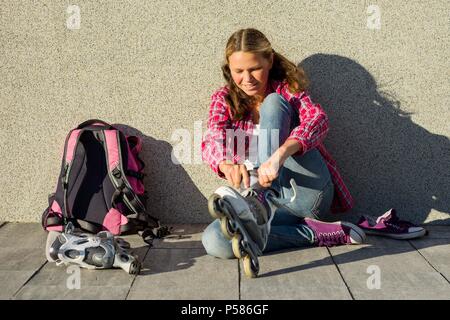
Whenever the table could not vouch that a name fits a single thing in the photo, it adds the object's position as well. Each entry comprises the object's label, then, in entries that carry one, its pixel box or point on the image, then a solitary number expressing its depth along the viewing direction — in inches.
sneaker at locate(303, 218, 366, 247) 126.6
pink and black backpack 136.0
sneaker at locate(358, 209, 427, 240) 131.9
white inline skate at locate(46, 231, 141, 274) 113.0
